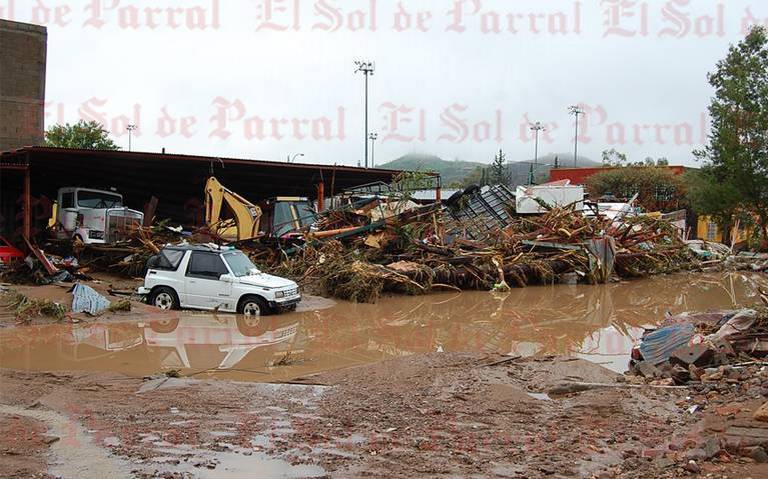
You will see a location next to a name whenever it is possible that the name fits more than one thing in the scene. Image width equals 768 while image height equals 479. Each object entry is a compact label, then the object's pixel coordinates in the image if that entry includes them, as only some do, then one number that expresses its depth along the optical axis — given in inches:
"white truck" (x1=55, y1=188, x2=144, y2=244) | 896.9
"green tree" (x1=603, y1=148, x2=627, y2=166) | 2637.8
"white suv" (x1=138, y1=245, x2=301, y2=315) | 588.4
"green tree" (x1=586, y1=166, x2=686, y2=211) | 1883.6
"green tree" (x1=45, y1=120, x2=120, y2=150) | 1831.9
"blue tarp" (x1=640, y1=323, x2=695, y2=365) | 382.6
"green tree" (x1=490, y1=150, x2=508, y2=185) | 2549.2
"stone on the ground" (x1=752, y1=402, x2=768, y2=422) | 241.3
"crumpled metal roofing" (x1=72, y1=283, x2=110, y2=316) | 561.6
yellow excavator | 884.6
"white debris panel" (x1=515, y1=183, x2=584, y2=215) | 1051.3
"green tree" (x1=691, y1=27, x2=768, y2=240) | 1312.7
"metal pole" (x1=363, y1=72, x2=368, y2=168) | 2233.3
